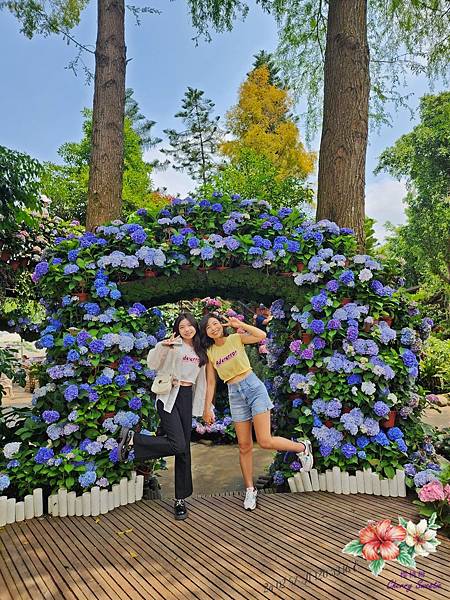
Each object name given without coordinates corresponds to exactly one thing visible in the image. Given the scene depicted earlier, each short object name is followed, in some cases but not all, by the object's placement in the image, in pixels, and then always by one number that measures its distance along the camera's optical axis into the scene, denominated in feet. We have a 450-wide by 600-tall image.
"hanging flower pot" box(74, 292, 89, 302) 12.36
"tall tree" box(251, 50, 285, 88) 78.19
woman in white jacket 10.78
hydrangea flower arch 11.55
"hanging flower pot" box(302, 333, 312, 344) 12.93
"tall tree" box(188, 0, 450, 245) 15.11
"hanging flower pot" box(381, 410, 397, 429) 12.23
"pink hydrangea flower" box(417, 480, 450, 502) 9.77
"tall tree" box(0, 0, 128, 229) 15.83
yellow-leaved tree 70.08
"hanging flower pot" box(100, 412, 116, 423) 11.68
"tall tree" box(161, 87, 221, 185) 88.58
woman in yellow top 11.16
